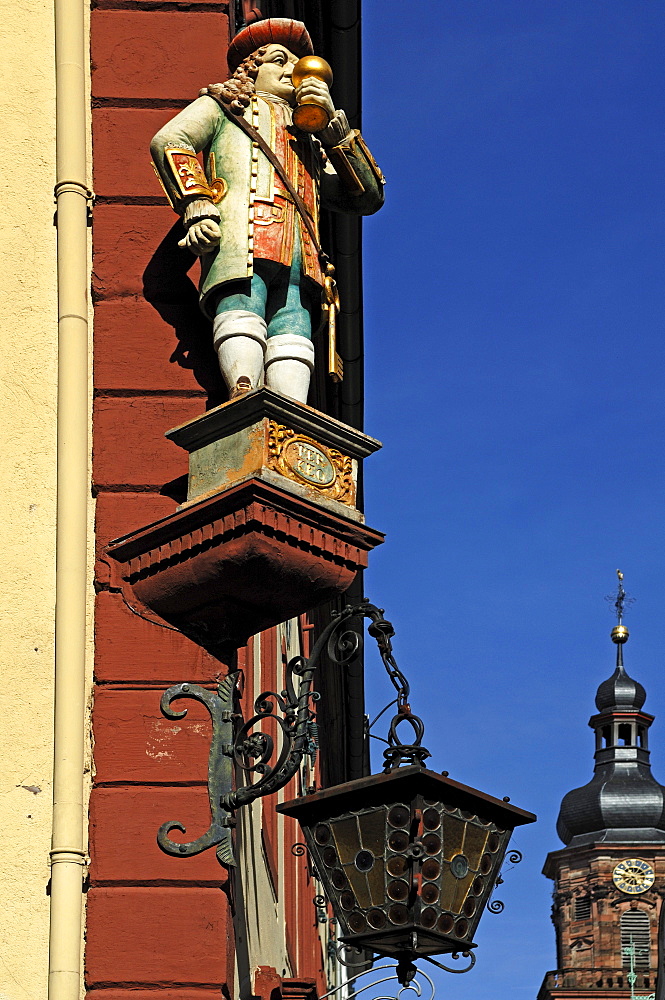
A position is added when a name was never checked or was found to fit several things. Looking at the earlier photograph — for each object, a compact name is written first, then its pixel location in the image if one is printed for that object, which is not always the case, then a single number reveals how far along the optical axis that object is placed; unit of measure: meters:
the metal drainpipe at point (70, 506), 11.80
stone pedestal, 12.07
